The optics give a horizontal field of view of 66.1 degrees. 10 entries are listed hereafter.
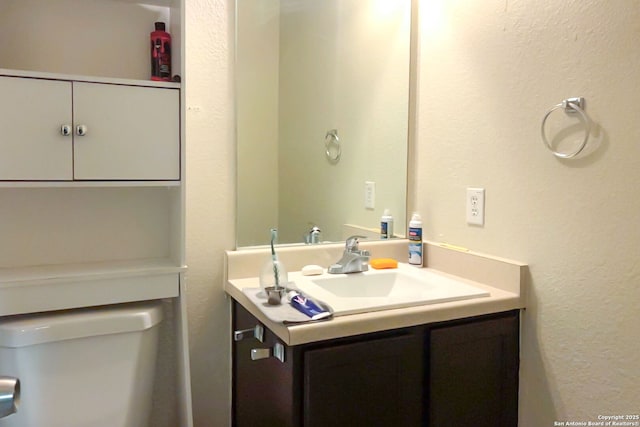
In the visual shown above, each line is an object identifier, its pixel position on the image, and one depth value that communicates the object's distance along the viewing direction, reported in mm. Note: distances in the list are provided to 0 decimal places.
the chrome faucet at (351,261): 1613
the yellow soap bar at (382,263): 1683
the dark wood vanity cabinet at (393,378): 1144
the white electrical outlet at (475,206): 1526
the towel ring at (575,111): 1205
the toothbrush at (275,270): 1338
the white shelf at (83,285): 1187
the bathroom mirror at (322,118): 1628
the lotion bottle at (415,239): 1720
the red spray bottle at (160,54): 1363
